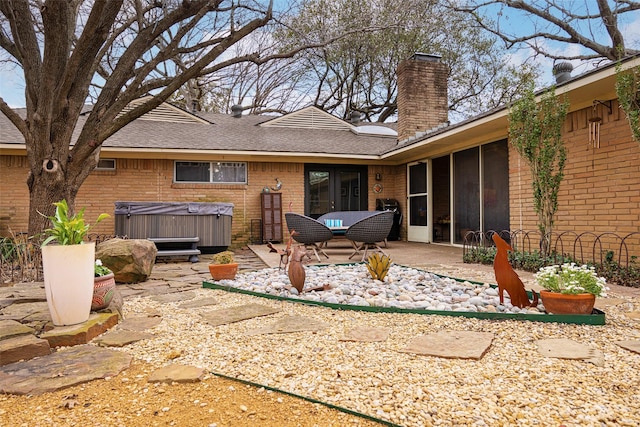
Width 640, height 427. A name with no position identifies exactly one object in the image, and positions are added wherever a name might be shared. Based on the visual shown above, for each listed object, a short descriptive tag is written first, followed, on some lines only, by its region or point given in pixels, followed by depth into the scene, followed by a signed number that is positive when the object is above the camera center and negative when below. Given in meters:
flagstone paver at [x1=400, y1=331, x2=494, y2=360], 2.19 -0.75
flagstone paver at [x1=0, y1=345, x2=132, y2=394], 1.86 -0.78
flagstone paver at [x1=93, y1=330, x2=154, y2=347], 2.49 -0.78
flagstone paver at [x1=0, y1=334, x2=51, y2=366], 2.16 -0.73
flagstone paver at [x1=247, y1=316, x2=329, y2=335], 2.69 -0.76
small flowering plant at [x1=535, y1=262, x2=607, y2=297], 2.87 -0.47
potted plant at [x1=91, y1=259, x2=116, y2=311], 3.00 -0.55
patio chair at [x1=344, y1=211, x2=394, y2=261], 6.17 -0.16
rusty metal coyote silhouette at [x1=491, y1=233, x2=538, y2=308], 3.10 -0.49
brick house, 5.38 +1.17
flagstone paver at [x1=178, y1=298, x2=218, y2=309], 3.54 -0.77
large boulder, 4.59 -0.45
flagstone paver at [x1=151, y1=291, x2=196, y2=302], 3.83 -0.77
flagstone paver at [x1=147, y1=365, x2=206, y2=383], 1.90 -0.77
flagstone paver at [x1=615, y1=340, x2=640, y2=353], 2.23 -0.75
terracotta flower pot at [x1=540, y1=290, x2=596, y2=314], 2.84 -0.62
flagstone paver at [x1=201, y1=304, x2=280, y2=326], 3.00 -0.76
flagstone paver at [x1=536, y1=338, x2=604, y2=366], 2.12 -0.75
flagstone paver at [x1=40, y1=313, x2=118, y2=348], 2.45 -0.73
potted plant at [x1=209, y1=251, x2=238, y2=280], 4.69 -0.57
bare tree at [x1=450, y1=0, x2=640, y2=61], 10.58 +5.71
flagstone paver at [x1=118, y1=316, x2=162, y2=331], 2.83 -0.77
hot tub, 7.02 -0.01
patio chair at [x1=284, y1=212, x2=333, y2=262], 6.37 -0.18
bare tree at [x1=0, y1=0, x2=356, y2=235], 4.87 +1.92
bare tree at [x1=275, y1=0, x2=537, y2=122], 15.23 +6.65
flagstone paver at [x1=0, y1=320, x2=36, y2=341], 2.38 -0.69
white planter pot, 2.62 -0.41
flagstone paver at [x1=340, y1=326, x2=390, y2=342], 2.48 -0.76
